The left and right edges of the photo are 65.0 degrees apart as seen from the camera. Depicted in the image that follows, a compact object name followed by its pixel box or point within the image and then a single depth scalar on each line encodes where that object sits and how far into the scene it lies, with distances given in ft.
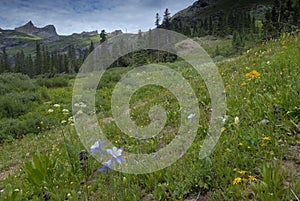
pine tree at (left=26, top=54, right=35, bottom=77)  279.69
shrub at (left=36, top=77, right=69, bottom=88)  68.22
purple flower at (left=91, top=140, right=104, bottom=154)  7.66
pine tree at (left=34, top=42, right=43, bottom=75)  285.23
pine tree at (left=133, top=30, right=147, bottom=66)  146.30
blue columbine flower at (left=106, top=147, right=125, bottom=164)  7.17
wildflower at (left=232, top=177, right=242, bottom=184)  7.79
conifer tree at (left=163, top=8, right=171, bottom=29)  212.64
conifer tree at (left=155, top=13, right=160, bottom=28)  206.81
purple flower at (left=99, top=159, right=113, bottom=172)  7.14
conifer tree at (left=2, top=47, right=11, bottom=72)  279.69
